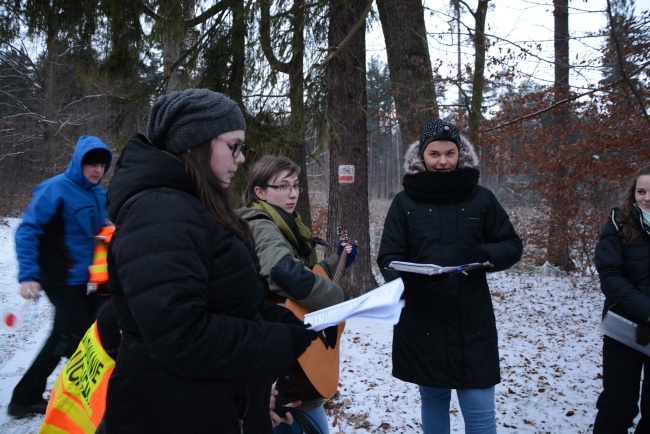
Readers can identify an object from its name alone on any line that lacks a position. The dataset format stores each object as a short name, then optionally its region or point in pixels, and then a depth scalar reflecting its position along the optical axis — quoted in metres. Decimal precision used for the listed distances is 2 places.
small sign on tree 6.89
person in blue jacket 3.26
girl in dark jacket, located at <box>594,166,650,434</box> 2.83
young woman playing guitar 2.41
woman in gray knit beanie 1.27
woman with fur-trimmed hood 2.52
